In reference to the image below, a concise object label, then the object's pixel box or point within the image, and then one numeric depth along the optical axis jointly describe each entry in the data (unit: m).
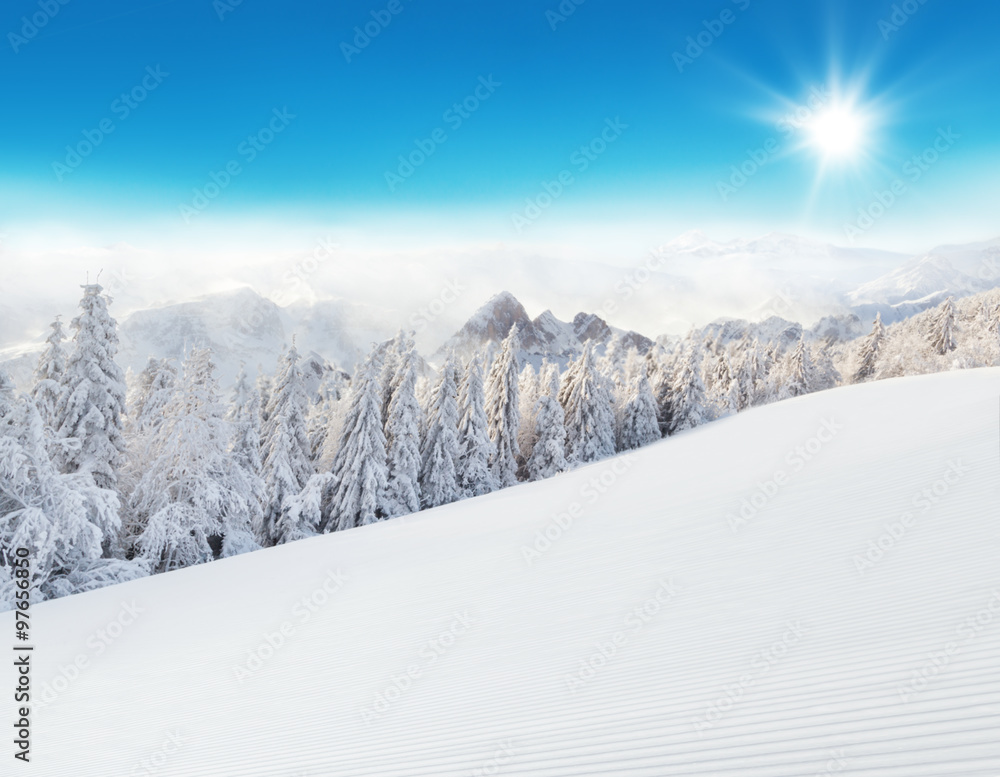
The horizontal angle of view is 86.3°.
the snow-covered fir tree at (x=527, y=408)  32.09
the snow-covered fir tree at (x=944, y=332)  46.12
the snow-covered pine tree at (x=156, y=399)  18.14
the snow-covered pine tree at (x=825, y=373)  48.16
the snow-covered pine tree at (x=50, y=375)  15.14
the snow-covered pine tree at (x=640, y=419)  33.53
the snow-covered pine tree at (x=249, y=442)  22.38
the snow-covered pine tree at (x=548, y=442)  29.20
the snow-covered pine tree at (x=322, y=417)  28.61
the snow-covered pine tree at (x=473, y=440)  26.52
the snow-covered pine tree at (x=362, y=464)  22.98
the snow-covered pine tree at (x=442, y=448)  25.70
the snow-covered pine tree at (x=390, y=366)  26.02
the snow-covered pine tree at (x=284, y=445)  23.03
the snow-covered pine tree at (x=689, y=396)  34.62
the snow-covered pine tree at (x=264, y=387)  28.06
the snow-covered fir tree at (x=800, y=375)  44.66
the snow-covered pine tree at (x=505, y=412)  29.61
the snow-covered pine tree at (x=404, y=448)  24.12
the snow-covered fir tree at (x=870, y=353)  50.32
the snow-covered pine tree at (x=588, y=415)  31.39
